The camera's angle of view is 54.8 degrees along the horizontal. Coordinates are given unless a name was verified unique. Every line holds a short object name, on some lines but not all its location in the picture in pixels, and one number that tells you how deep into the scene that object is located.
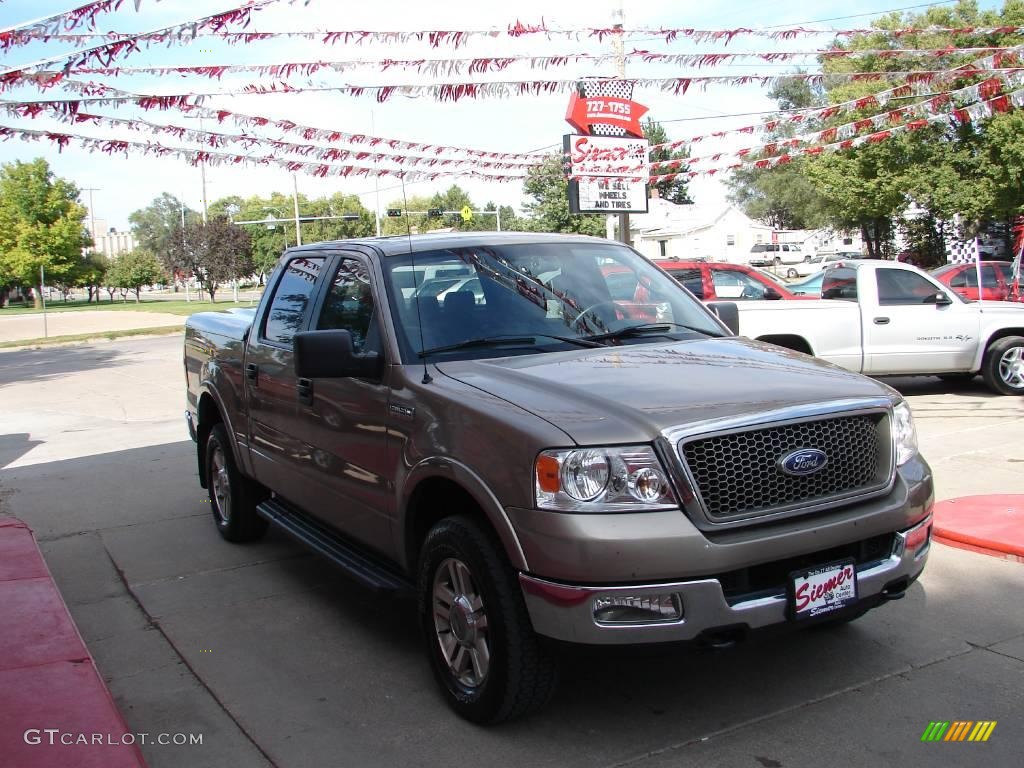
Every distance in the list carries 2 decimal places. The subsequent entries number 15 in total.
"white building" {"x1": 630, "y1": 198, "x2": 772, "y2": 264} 72.56
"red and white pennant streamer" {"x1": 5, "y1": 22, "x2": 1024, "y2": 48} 6.81
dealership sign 15.03
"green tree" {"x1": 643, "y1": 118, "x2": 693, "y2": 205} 46.78
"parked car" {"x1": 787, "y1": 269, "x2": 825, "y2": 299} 14.63
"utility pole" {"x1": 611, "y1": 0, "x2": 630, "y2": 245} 17.08
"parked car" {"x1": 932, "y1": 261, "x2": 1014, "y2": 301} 18.06
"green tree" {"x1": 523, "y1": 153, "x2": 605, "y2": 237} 41.75
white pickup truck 11.33
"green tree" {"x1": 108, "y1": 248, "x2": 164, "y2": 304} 79.31
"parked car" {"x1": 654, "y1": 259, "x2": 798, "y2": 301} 12.97
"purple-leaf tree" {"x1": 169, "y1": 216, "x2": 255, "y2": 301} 57.47
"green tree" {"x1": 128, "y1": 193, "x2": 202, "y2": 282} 130.12
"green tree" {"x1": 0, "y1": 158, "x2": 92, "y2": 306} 65.38
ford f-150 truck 3.39
